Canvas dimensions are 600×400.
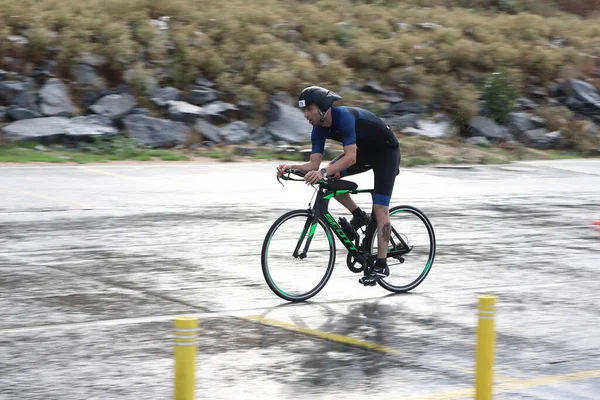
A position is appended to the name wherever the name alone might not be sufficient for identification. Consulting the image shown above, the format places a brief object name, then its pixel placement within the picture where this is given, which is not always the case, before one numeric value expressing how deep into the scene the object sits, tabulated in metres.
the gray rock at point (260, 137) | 24.50
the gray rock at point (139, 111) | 24.25
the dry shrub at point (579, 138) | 28.19
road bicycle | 8.53
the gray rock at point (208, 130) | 24.23
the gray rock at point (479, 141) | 26.97
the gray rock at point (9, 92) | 23.62
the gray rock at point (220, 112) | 25.22
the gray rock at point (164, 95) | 25.08
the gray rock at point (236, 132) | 24.47
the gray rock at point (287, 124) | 24.70
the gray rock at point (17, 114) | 22.98
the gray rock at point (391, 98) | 28.86
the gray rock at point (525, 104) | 30.76
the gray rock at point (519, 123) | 28.72
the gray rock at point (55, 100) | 23.53
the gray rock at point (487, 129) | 27.83
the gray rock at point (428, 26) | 35.91
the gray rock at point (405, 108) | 28.55
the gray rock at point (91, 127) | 22.62
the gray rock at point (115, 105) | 23.95
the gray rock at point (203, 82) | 26.68
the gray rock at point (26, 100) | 23.50
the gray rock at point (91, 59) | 25.47
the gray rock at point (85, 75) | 24.95
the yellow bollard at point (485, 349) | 4.78
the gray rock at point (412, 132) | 26.83
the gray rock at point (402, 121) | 27.19
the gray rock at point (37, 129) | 22.06
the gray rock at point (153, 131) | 23.34
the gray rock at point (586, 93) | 31.63
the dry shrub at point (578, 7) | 49.25
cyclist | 8.31
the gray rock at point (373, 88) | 29.17
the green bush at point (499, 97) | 28.80
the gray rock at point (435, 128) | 27.10
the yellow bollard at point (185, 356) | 3.85
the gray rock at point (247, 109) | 25.92
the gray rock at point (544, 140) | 28.09
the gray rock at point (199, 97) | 25.79
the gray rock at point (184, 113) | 24.59
